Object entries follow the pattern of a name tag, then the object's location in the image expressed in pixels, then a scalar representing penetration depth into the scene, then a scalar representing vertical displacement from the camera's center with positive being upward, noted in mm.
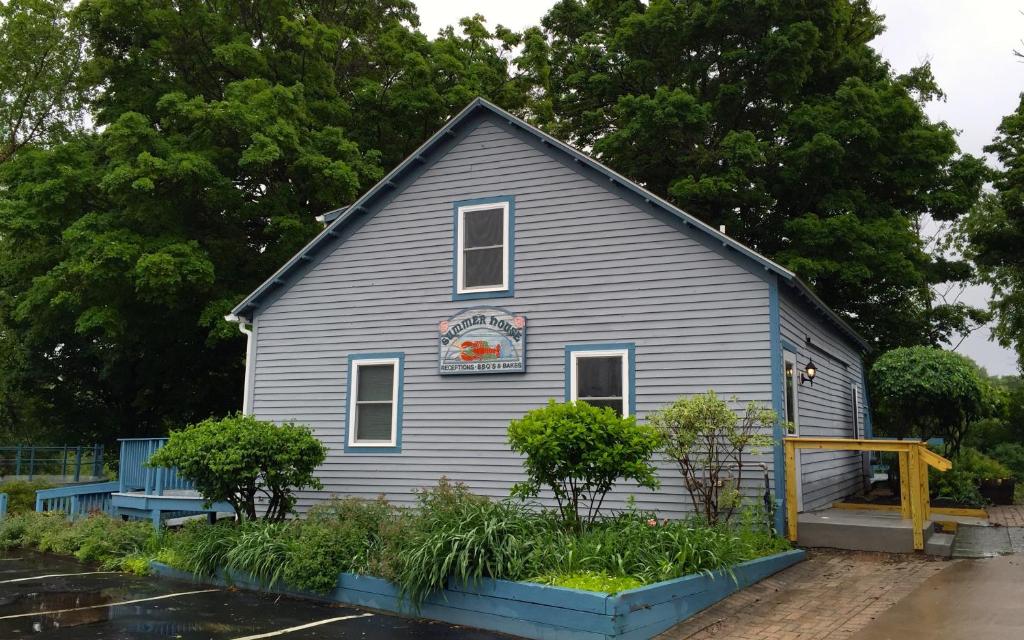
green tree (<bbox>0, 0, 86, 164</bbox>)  24438 +11663
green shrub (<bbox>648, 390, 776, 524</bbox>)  9914 -62
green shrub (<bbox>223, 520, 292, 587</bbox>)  9547 -1518
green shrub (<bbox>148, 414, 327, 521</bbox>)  10727 -394
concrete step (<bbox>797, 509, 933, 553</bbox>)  10227 -1250
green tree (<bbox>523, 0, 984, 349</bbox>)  22578 +9106
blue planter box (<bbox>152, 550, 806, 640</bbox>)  6945 -1654
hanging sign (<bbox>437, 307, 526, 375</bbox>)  12195 +1469
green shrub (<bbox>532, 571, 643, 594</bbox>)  7234 -1386
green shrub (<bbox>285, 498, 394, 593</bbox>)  9039 -1340
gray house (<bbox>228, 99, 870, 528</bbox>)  11117 +1846
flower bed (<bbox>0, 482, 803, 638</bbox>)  7312 -1389
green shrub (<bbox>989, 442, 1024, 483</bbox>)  24328 -454
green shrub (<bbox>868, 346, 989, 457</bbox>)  15180 +1079
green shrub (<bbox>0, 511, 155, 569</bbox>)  12094 -1785
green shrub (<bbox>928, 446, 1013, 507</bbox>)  14875 -748
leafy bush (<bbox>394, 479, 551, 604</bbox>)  7941 -1178
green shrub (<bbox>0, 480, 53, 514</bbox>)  17139 -1555
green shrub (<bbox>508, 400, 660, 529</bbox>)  8664 -115
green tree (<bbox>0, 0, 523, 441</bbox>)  18859 +6480
